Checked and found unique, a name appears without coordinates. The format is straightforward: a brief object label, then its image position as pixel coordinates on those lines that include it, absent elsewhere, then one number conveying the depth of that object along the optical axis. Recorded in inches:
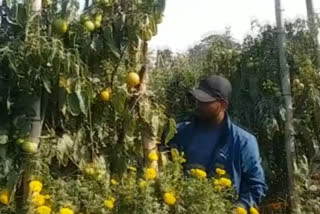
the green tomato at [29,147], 110.6
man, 136.3
